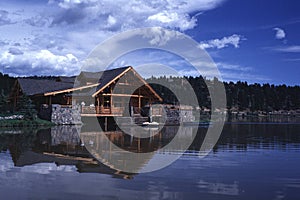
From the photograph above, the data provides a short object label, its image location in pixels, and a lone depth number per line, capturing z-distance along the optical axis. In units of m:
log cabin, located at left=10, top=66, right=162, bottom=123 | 28.89
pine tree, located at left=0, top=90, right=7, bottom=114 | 31.19
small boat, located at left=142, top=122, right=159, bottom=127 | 28.84
